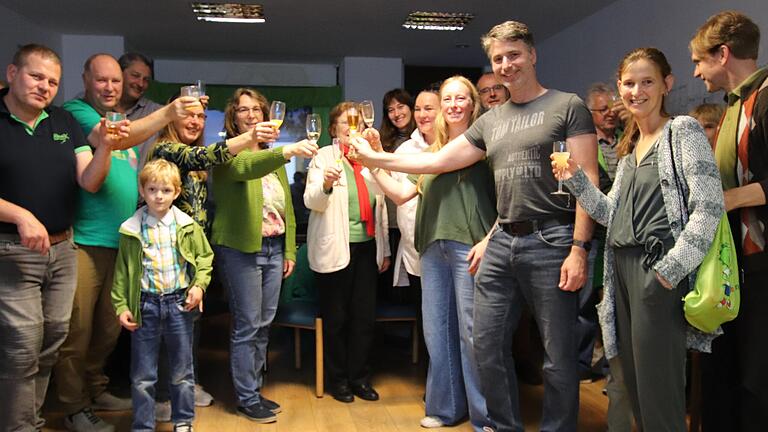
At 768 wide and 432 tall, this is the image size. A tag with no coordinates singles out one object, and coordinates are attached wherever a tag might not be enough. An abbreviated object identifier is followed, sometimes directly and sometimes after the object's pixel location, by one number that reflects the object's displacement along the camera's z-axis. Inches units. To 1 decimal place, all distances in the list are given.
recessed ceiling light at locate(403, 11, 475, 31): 258.5
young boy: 108.0
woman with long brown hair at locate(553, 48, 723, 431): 77.4
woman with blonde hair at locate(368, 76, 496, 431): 114.7
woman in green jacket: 121.2
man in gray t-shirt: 95.0
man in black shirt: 98.3
